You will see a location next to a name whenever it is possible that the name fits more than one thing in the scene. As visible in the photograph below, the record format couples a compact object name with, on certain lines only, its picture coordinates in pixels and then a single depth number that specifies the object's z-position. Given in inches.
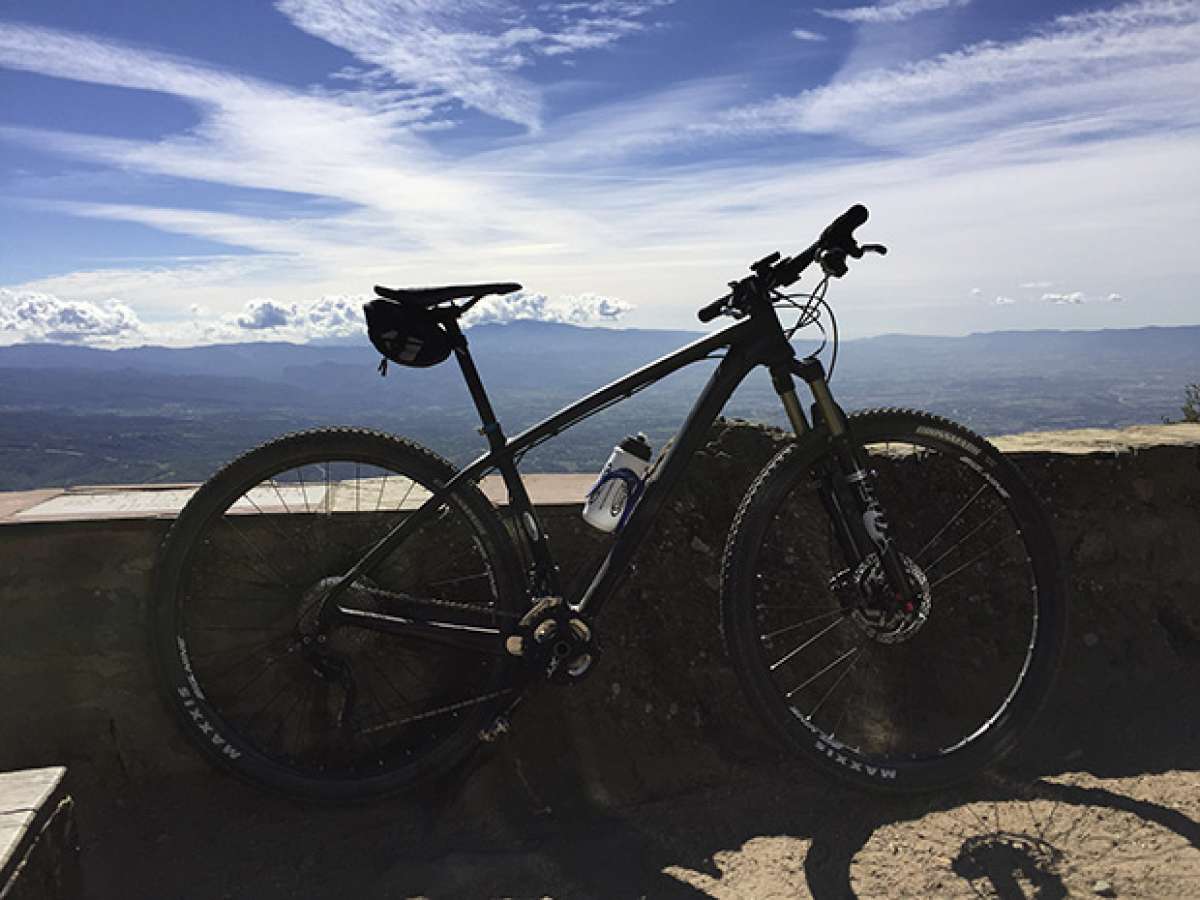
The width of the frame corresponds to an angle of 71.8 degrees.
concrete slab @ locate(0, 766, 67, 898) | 76.4
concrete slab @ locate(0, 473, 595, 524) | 135.8
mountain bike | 120.9
